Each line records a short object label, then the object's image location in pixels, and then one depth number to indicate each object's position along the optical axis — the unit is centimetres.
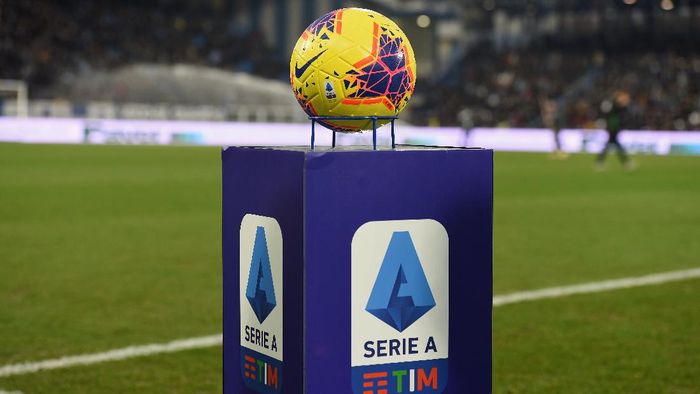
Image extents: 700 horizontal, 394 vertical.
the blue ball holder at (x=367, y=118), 381
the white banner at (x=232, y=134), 3784
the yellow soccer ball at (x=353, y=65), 374
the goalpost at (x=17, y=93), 4081
